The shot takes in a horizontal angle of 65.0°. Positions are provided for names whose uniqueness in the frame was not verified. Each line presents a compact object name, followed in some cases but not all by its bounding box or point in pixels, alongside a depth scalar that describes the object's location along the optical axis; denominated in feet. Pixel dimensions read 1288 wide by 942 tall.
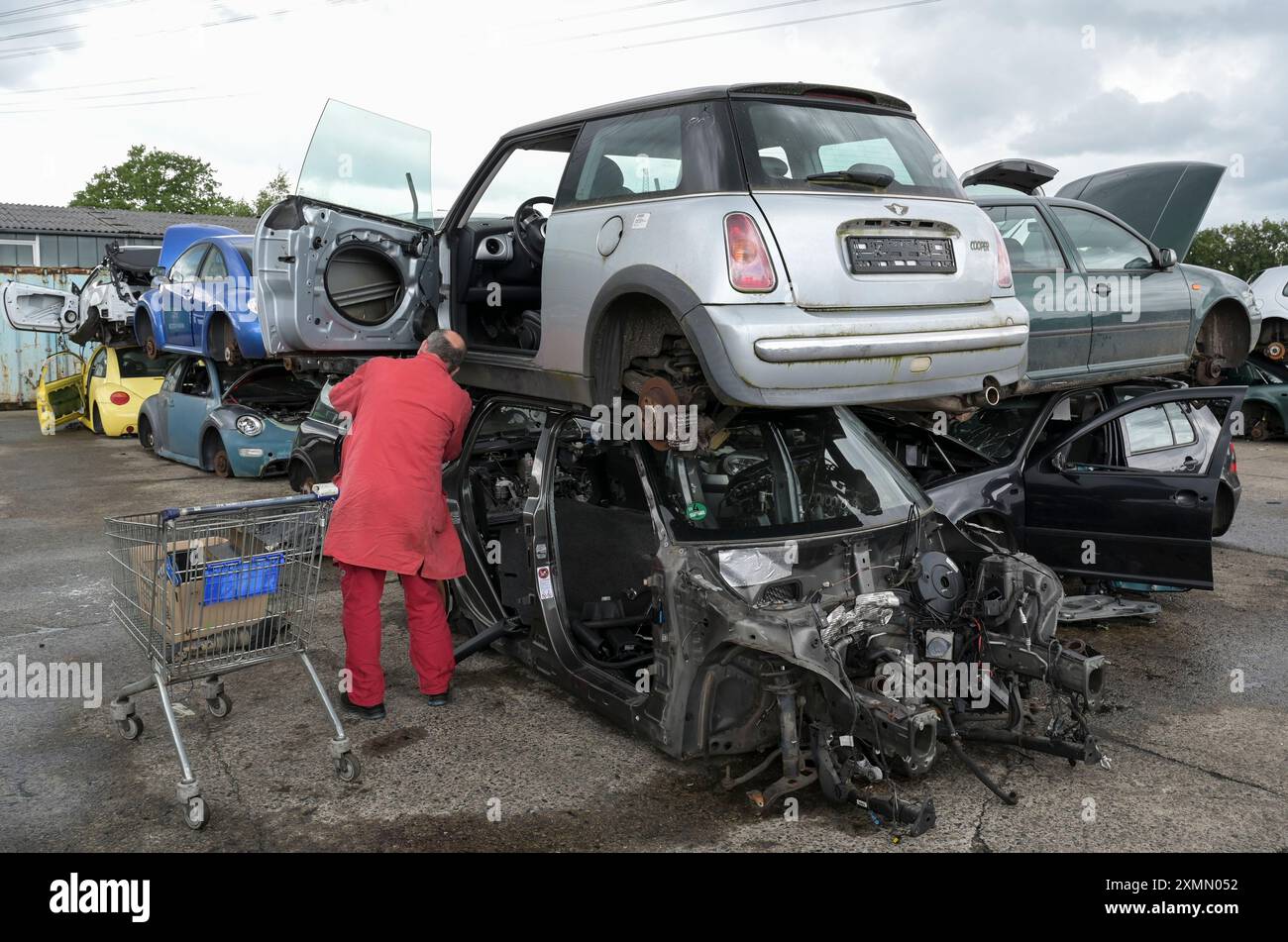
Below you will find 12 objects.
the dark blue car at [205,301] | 34.40
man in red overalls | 15.34
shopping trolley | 12.71
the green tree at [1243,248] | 78.07
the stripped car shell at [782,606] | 12.08
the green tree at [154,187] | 173.27
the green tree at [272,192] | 170.52
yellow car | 48.21
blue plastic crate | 13.01
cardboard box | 12.70
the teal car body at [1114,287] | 23.07
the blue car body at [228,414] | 35.91
